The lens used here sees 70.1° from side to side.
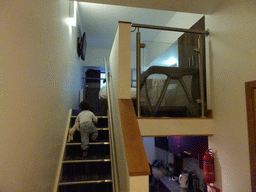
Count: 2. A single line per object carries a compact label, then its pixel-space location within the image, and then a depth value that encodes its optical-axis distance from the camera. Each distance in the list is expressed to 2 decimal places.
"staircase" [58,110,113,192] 2.27
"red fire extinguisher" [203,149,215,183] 2.47
